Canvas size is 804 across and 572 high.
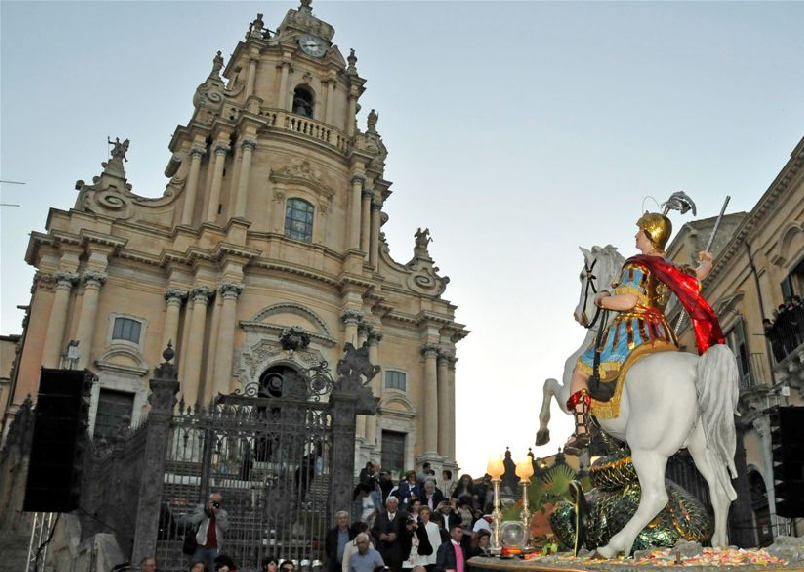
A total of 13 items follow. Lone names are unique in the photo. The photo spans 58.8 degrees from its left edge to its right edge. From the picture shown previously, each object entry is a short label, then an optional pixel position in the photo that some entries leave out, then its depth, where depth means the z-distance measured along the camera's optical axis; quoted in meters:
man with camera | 9.53
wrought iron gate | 10.63
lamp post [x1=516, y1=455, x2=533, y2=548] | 7.27
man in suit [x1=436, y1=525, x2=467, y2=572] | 8.75
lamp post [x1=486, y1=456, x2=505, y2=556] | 6.85
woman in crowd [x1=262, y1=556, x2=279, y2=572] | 8.44
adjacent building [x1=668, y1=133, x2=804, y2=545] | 16.91
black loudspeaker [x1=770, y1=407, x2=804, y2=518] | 11.38
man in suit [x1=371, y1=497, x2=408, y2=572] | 9.69
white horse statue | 5.15
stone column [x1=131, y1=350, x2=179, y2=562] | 10.14
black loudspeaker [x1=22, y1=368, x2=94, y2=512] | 8.96
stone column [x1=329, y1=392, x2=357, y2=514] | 11.00
